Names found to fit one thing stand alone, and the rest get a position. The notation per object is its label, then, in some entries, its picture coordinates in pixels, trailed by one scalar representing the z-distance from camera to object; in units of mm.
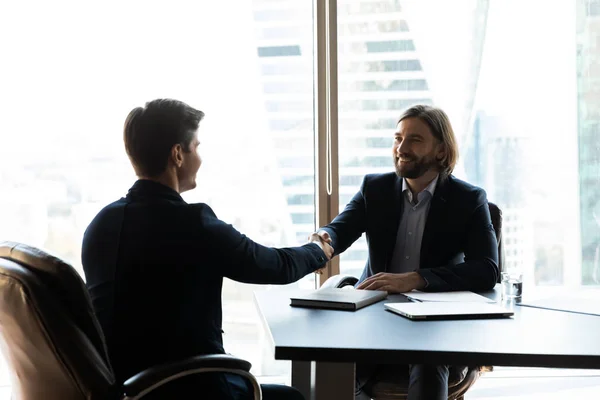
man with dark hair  1771
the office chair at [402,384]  2305
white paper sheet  2119
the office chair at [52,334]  1446
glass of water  2146
